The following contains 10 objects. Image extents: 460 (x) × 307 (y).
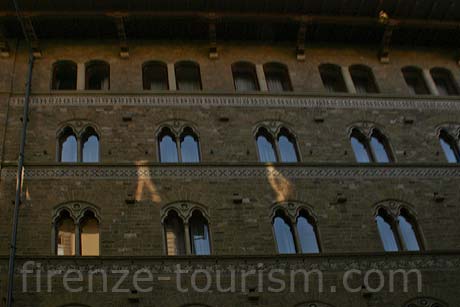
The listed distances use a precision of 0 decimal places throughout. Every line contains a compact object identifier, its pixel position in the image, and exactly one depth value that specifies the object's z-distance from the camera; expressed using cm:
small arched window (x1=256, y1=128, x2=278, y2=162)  1711
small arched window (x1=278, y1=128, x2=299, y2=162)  1717
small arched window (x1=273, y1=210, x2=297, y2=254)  1530
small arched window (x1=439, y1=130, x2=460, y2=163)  1784
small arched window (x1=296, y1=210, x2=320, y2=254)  1533
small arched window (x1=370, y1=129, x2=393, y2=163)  1748
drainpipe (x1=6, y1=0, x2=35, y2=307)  1374
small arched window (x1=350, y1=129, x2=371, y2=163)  1745
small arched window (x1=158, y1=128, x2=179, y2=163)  1681
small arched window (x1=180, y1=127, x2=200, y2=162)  1686
